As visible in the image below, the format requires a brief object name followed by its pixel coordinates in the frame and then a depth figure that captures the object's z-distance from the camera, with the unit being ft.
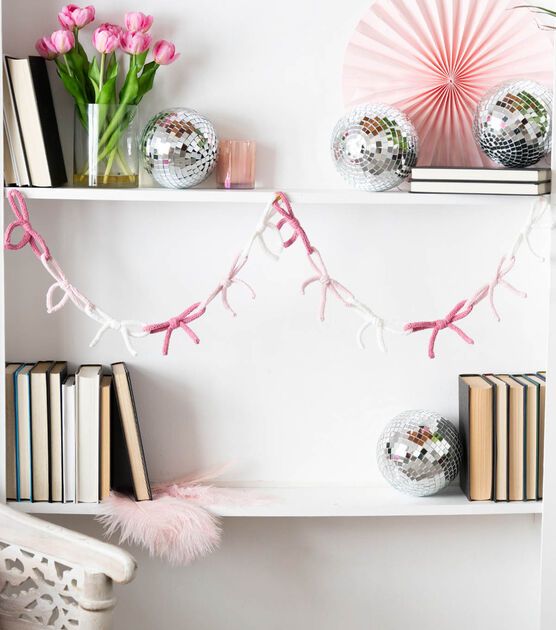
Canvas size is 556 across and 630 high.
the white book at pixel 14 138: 8.44
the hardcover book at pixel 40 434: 8.73
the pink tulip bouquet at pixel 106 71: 8.48
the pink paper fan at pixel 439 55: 8.82
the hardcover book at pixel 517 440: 8.85
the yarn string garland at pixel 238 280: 8.38
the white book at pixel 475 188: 8.36
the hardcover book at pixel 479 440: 8.83
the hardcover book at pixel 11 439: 8.77
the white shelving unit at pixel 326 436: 8.47
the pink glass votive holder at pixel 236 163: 8.64
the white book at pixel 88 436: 8.71
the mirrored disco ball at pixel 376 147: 8.40
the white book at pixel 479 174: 8.36
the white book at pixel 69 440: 8.73
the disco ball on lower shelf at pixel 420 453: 8.78
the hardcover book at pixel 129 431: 8.75
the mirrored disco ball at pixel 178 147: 8.45
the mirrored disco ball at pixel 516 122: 8.43
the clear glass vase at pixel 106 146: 8.49
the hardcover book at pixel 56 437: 8.75
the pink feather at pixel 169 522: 8.65
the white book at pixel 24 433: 8.73
